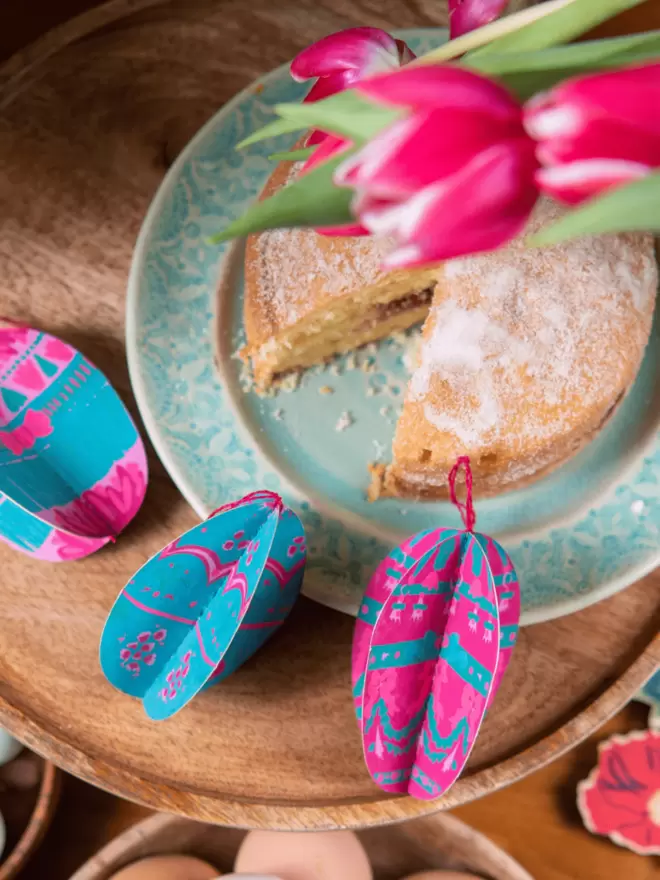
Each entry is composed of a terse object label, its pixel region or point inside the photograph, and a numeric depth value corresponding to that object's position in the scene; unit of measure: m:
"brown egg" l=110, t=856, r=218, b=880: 0.44
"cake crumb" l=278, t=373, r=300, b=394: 0.43
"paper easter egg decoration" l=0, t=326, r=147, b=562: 0.40
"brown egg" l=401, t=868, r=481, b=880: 0.45
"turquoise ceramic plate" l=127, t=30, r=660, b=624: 0.40
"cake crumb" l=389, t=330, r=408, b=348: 0.45
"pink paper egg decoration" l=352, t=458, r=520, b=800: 0.35
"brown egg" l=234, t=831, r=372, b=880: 0.44
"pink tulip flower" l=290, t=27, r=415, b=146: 0.34
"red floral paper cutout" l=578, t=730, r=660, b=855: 0.48
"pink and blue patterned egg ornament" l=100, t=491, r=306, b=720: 0.36
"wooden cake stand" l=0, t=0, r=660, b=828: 0.39
